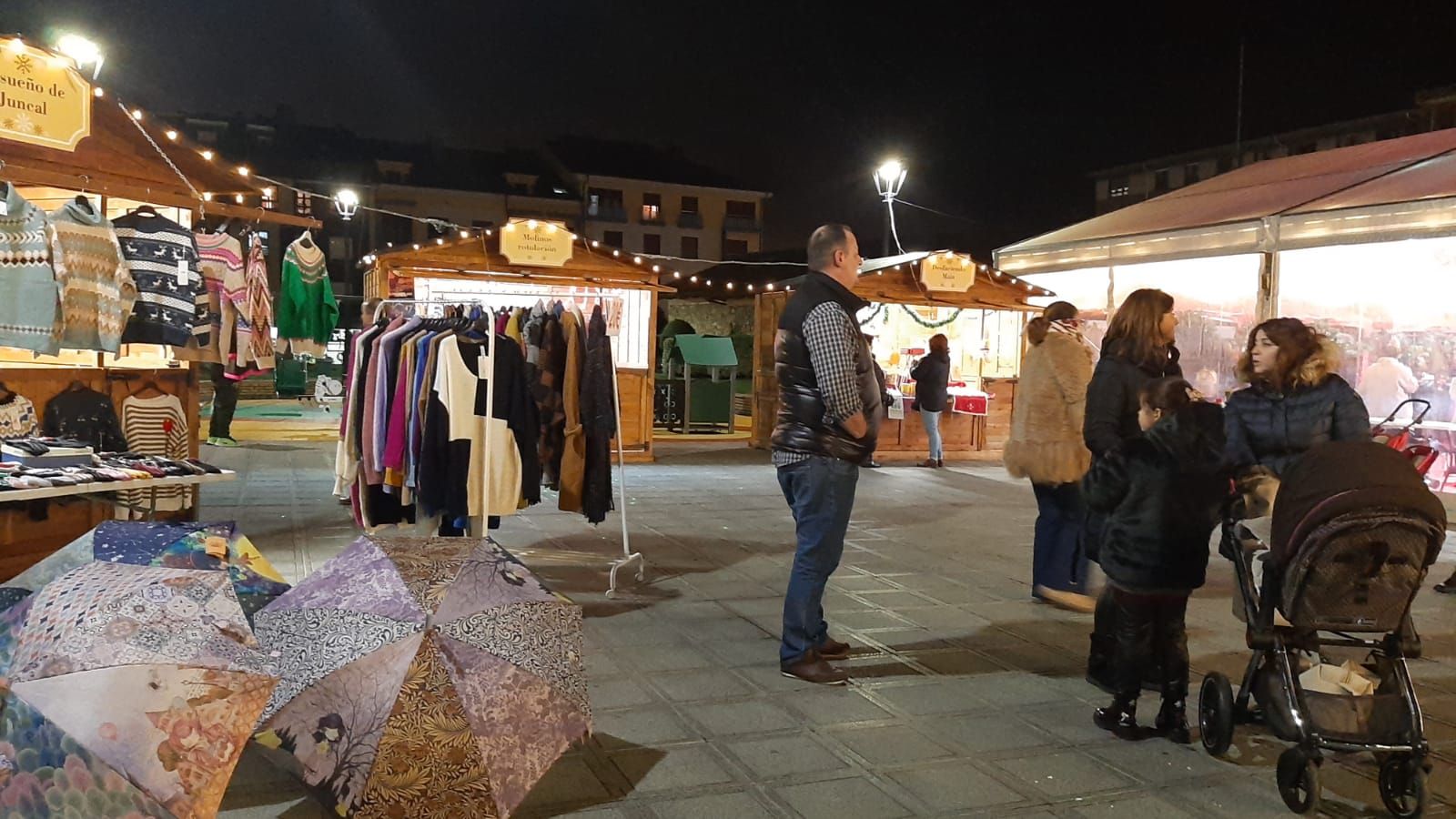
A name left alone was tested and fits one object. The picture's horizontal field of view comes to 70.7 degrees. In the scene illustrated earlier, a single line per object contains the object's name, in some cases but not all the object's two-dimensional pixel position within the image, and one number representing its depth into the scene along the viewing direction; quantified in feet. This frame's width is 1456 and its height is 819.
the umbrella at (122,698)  6.87
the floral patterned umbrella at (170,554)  8.54
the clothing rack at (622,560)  19.71
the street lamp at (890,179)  52.01
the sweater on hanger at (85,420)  20.33
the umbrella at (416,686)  8.24
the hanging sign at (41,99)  19.17
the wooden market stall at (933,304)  46.32
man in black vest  14.33
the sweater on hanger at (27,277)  17.65
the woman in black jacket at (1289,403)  13.88
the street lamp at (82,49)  23.16
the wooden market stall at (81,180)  19.30
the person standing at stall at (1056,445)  19.38
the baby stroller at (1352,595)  10.89
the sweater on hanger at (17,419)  18.33
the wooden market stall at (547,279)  38.34
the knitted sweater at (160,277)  19.85
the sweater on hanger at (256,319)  25.67
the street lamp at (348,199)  49.76
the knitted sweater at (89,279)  18.22
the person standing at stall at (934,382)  43.09
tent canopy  24.41
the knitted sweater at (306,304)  31.58
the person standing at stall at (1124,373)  15.52
